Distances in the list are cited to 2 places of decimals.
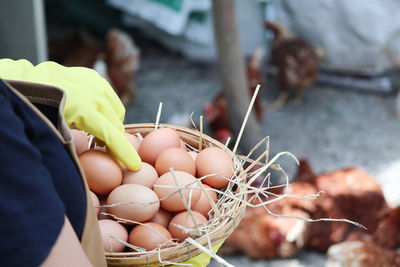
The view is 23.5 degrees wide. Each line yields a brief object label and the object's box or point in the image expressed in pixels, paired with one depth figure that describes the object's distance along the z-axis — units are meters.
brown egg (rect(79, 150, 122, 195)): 1.10
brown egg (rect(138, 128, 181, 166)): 1.19
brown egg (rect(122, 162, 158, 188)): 1.13
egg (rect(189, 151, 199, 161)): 1.21
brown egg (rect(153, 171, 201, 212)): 1.12
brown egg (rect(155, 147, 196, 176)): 1.16
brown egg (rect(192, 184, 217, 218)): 1.15
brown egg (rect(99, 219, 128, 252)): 1.09
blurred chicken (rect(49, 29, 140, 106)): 4.05
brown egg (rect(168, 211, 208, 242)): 1.10
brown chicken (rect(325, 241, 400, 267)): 1.53
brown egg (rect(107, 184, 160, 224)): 1.10
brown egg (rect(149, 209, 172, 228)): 1.13
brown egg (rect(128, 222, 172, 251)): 1.09
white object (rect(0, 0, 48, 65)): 2.03
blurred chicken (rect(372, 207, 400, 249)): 1.63
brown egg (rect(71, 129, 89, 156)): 1.13
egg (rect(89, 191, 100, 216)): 1.11
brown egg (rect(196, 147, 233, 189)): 1.17
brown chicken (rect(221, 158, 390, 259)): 1.64
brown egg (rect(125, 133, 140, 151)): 1.19
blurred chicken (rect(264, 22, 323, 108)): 4.42
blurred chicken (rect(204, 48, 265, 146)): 2.30
